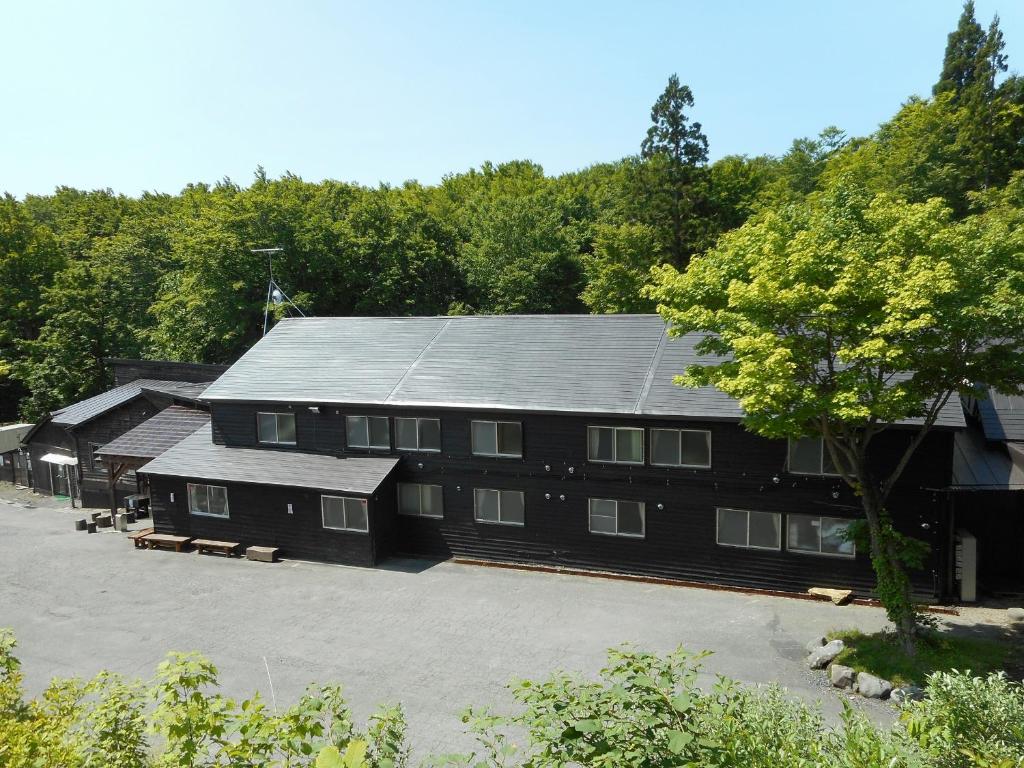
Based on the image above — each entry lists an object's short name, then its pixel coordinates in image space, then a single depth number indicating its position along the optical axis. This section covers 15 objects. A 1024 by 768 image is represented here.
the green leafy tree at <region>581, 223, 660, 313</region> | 44.34
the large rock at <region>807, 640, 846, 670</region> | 15.90
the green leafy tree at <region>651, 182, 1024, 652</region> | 14.30
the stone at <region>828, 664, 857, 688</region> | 14.99
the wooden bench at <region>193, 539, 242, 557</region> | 25.47
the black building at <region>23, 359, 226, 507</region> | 32.78
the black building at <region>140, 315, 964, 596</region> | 20.03
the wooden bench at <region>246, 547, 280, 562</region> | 24.64
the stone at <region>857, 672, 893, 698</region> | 14.48
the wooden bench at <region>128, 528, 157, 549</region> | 26.64
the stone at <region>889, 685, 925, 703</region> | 14.09
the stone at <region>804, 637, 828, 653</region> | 16.57
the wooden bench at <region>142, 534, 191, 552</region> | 26.14
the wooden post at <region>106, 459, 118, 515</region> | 30.39
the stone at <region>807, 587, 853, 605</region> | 19.27
